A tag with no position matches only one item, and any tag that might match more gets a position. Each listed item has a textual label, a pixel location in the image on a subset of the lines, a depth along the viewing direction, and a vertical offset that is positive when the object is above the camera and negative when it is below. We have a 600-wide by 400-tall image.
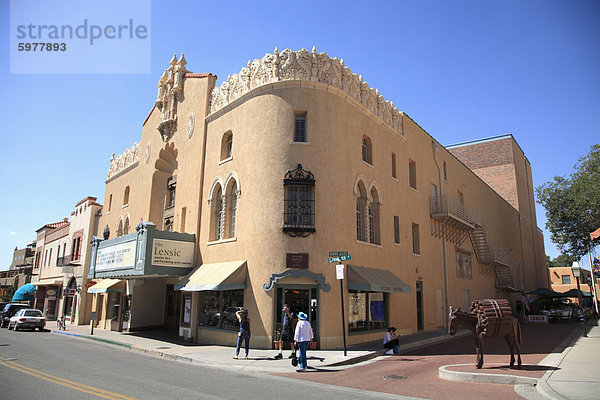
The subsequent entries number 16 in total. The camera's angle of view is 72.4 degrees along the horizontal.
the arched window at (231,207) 19.84 +3.98
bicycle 27.86 -2.53
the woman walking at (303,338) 12.02 -1.35
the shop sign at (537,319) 32.78 -1.94
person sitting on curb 15.84 -1.99
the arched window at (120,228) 30.56 +4.43
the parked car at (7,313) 31.07 -1.94
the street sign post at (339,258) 14.20 +1.17
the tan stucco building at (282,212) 17.08 +4.01
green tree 35.75 +8.13
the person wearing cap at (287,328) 14.59 -1.31
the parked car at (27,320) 26.84 -2.09
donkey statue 11.09 -0.95
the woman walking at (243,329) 13.93 -1.28
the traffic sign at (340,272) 14.15 +0.67
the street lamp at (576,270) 24.47 +1.46
